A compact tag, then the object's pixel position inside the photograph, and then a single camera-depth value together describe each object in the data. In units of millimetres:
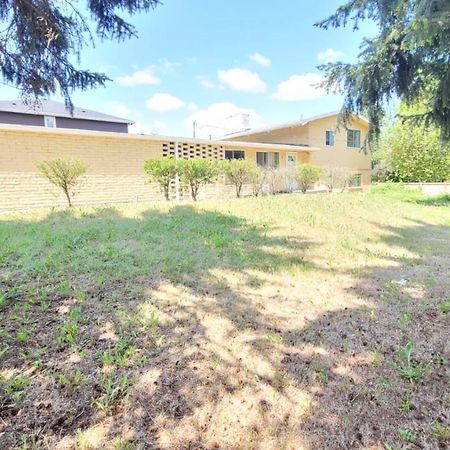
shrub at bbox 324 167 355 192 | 14445
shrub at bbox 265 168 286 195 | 12555
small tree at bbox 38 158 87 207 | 8680
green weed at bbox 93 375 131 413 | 1928
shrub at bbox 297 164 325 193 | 13141
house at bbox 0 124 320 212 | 10398
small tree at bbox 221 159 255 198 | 11562
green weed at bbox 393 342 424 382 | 2182
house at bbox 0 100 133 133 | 17969
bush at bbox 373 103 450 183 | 20969
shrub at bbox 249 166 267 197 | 11992
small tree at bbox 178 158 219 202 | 10398
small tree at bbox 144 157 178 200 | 10289
